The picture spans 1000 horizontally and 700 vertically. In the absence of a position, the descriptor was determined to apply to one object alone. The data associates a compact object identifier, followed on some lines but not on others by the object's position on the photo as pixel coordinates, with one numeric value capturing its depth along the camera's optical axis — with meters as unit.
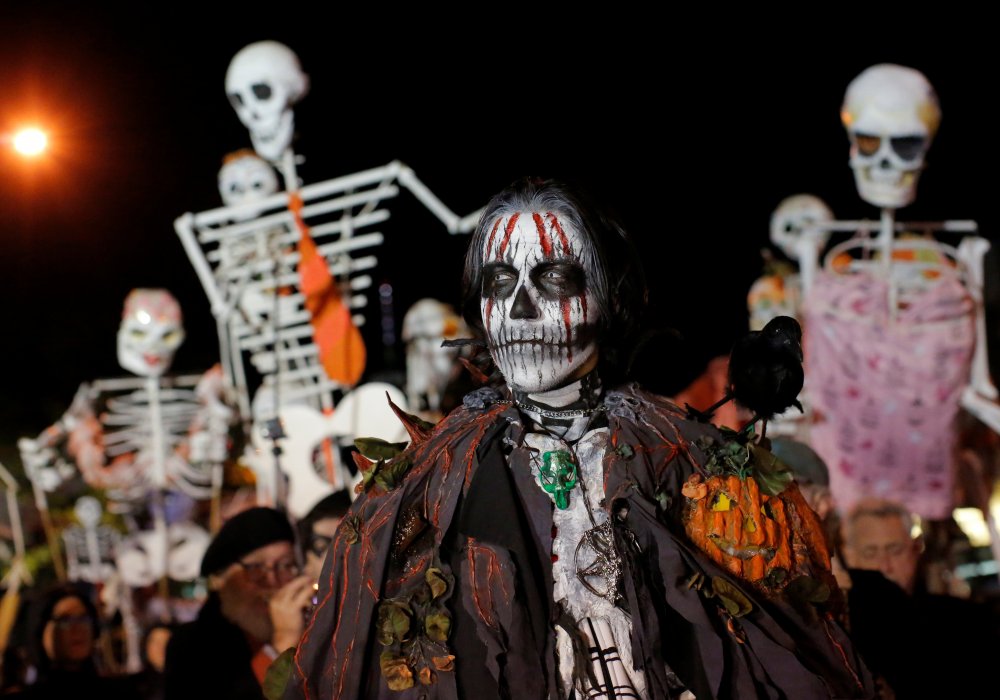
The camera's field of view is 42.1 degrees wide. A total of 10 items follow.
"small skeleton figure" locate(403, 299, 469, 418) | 8.81
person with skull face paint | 2.79
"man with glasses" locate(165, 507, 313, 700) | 4.37
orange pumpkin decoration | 2.88
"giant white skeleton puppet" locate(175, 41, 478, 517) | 7.08
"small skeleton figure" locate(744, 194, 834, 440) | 7.88
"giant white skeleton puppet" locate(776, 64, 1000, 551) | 7.24
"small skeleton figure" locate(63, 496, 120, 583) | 8.73
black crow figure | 2.96
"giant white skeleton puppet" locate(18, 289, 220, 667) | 8.29
